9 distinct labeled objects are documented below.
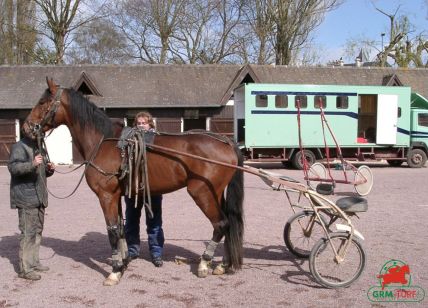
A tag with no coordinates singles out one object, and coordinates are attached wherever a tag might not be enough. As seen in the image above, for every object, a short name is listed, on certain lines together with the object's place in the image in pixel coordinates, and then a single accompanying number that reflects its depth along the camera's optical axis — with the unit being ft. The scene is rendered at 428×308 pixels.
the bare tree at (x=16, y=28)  109.60
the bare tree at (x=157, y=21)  119.85
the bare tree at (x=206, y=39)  121.29
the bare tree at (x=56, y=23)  109.19
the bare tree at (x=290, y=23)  108.88
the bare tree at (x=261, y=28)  112.16
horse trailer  58.13
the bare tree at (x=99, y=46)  123.85
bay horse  15.60
